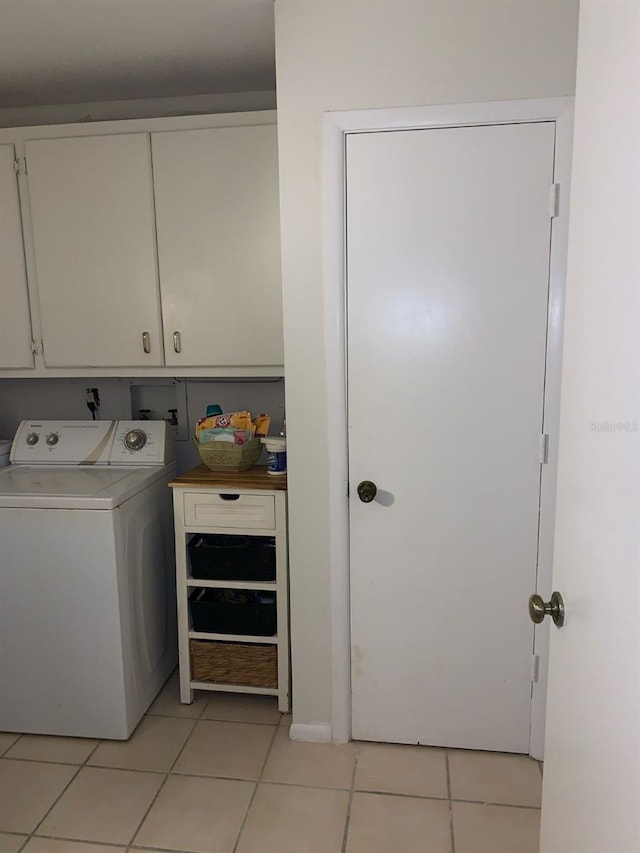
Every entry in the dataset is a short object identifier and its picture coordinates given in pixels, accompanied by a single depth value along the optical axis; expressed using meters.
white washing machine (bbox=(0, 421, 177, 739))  2.04
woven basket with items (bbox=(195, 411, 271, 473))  2.27
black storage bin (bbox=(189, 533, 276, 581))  2.21
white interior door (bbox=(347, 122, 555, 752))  1.80
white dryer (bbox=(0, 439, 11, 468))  2.54
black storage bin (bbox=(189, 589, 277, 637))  2.24
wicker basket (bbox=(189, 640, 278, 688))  2.25
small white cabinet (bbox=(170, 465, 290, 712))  2.17
